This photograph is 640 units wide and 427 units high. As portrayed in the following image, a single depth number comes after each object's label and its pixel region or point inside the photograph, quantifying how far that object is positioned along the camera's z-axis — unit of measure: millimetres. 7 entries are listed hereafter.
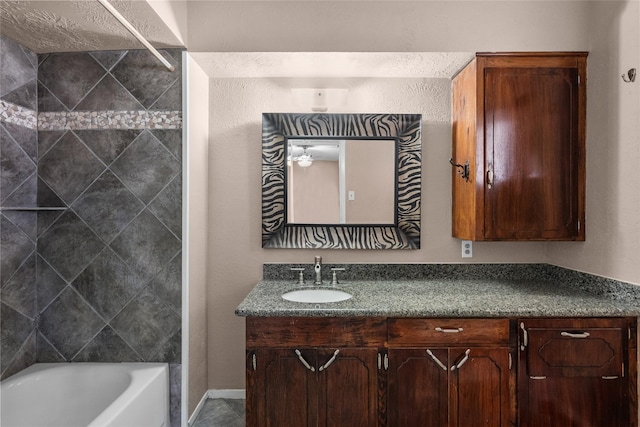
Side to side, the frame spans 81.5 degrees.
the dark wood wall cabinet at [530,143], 2016
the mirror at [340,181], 2414
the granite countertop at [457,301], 1735
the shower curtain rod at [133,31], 1425
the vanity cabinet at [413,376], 1758
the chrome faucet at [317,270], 2297
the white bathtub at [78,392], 1794
